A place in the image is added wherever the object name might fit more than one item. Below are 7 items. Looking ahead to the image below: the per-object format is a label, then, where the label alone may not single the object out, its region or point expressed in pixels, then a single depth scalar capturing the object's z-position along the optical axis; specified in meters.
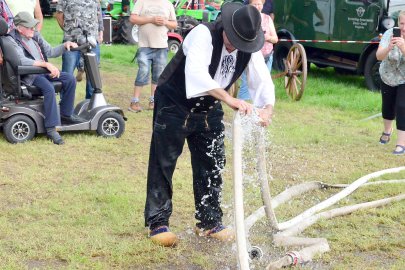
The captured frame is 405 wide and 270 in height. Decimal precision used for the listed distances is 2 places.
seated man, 10.06
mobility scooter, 9.96
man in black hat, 5.71
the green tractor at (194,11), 24.63
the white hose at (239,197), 5.38
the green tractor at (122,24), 24.99
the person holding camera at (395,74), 9.97
